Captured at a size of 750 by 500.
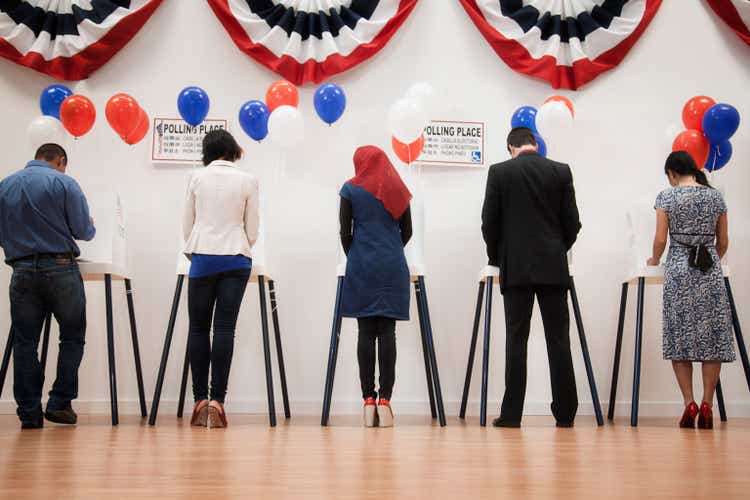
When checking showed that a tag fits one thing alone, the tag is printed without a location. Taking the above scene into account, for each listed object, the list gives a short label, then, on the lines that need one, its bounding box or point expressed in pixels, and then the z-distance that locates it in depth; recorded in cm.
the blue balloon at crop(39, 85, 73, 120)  402
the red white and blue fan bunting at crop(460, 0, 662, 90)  438
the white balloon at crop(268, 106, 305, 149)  376
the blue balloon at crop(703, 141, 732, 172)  400
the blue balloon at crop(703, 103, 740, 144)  382
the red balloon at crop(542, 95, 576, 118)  397
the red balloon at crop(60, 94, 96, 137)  379
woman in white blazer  308
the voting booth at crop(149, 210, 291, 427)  352
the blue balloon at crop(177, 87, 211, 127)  387
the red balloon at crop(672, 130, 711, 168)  391
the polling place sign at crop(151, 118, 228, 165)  434
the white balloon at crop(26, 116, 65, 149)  382
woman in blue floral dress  338
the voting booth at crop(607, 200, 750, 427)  372
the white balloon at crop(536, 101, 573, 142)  382
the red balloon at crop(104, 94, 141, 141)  381
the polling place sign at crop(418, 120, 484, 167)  438
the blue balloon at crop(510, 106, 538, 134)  400
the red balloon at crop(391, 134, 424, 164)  408
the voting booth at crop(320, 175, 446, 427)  347
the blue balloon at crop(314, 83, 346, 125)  385
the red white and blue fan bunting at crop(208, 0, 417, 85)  432
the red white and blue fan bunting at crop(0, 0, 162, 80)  427
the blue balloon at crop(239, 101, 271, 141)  384
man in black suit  310
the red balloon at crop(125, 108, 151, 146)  396
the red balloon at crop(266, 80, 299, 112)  397
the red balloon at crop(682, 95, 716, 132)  402
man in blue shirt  313
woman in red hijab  318
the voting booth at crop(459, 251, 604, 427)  341
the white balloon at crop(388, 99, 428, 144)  372
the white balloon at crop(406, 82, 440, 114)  401
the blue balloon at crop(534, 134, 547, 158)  387
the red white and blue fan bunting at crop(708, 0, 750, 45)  443
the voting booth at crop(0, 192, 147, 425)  344
